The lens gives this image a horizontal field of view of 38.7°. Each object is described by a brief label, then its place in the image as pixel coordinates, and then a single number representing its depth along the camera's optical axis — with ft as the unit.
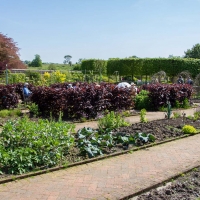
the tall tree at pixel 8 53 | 99.85
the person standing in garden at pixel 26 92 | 46.55
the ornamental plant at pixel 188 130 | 28.27
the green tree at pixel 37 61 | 229.04
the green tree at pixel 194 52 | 200.25
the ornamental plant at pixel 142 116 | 33.58
